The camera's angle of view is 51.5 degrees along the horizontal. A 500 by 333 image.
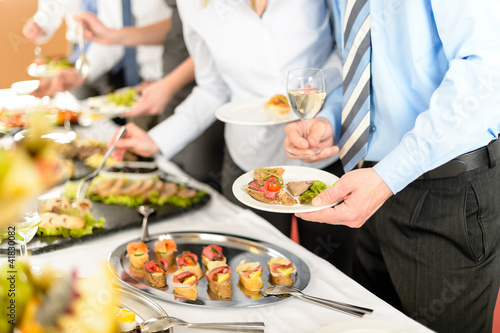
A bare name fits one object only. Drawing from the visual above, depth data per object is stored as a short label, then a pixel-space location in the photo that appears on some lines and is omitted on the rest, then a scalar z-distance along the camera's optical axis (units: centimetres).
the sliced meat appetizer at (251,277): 130
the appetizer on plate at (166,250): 146
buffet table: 117
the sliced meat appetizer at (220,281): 128
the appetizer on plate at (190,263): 137
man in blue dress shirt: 125
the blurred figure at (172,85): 271
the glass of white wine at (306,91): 141
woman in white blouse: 189
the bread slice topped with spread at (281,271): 133
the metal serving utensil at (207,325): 107
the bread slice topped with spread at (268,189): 125
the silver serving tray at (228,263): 124
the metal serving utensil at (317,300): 116
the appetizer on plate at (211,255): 144
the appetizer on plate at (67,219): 166
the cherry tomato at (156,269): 134
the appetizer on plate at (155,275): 133
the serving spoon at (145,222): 159
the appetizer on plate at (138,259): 141
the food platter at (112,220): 158
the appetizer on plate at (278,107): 169
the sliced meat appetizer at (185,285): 126
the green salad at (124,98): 287
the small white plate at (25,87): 329
